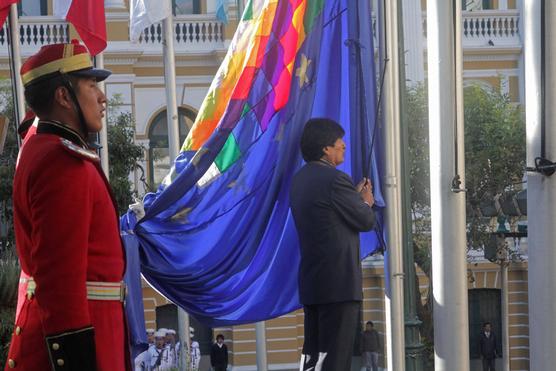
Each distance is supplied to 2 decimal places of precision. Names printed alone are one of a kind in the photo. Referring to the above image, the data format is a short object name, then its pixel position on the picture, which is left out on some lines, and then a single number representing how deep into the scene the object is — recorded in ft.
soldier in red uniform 14.47
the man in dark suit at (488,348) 108.58
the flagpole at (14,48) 37.50
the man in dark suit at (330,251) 22.72
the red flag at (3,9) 37.88
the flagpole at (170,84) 45.16
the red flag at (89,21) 38.70
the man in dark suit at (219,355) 94.22
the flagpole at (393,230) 24.81
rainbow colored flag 25.57
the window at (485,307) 120.57
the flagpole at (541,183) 21.25
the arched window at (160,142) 110.11
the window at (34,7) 110.52
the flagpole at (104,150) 36.13
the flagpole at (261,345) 41.36
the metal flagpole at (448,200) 22.90
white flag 46.57
